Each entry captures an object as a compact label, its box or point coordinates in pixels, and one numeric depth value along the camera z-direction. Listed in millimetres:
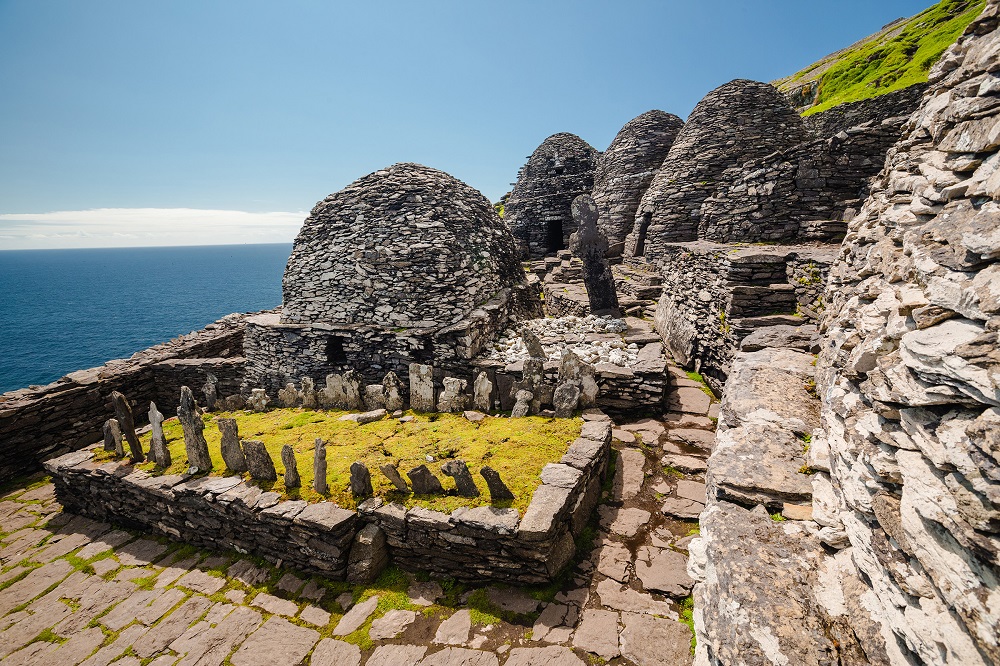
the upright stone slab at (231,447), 5809
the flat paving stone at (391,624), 3990
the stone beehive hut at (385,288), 8844
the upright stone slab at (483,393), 7129
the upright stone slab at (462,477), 4641
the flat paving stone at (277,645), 3963
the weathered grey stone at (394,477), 4859
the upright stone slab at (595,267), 10258
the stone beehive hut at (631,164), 16641
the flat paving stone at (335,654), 3801
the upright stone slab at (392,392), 7617
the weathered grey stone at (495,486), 4477
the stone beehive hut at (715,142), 12883
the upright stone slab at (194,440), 6039
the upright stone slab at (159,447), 6297
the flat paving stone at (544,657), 3451
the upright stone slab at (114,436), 6914
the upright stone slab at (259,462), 5430
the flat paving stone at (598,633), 3504
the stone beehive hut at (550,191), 20125
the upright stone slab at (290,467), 5203
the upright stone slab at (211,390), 9866
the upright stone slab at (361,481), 4883
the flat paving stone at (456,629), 3805
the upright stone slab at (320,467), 5066
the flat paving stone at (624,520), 4773
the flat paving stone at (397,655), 3684
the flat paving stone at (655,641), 3377
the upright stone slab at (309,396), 8539
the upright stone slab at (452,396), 7273
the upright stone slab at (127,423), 6652
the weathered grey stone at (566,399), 6508
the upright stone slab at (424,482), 4750
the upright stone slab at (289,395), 8859
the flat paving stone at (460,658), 3564
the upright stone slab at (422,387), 7367
